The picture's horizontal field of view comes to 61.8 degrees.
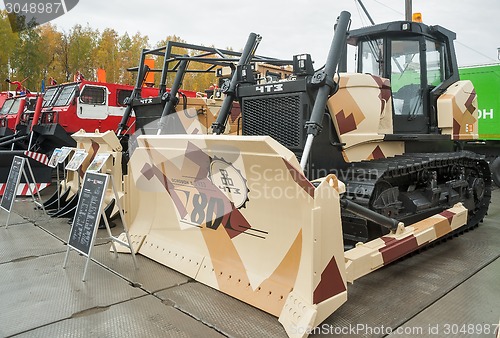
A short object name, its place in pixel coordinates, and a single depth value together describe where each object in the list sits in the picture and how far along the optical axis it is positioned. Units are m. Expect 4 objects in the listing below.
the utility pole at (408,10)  11.38
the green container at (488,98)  9.74
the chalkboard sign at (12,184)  5.80
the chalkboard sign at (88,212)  3.86
